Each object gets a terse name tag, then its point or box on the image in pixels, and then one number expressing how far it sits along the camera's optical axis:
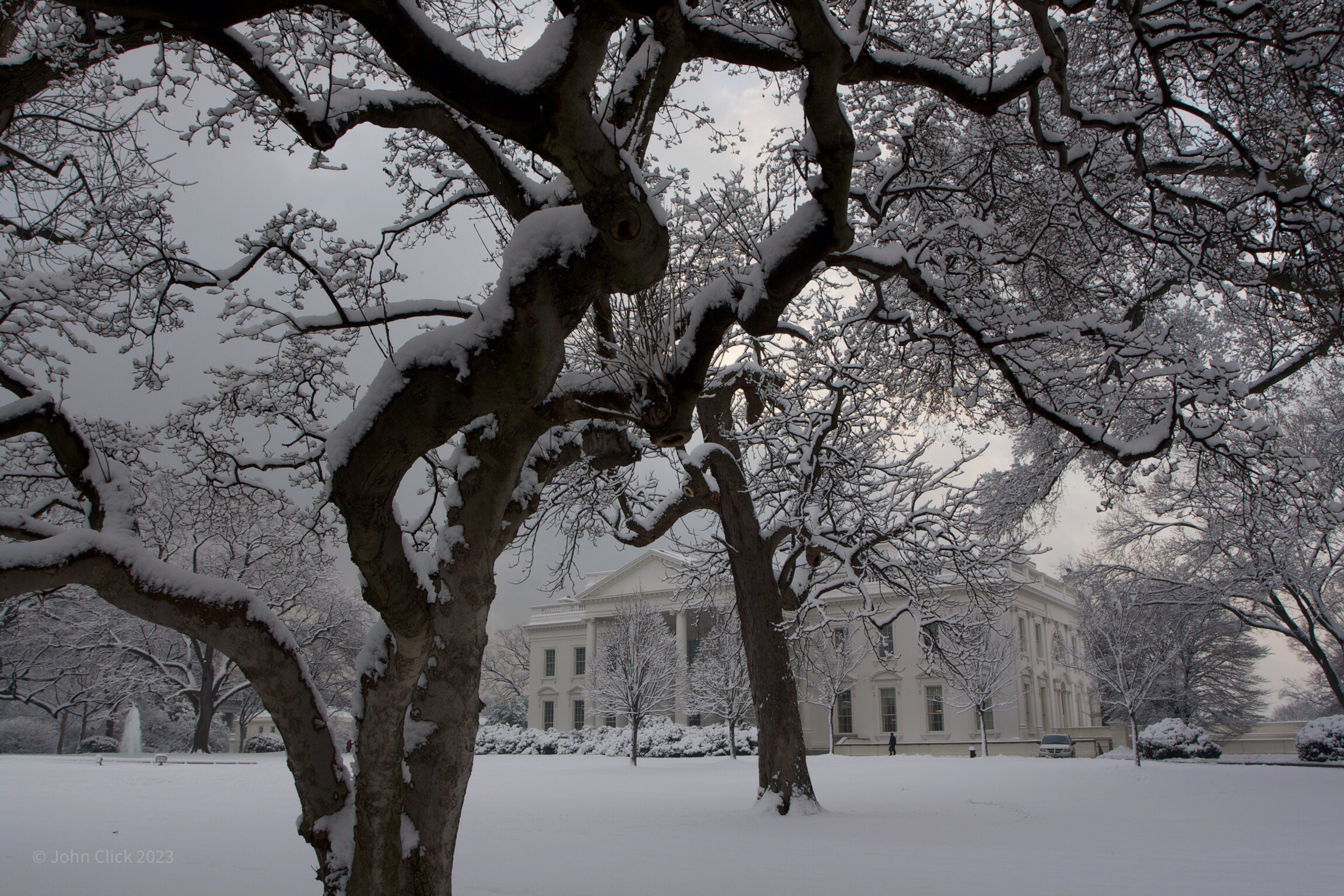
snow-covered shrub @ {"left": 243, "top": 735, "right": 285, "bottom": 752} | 38.09
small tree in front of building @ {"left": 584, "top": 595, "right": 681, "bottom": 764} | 32.50
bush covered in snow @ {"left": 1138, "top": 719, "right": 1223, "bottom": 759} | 25.97
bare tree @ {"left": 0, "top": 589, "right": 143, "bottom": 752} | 31.42
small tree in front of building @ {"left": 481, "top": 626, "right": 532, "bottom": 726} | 60.28
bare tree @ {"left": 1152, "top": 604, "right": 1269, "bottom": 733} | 36.50
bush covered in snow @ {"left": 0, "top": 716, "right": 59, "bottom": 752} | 41.47
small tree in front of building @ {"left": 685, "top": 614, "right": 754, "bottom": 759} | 32.94
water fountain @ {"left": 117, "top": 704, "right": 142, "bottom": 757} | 41.19
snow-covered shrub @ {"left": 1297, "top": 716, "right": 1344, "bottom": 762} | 22.11
